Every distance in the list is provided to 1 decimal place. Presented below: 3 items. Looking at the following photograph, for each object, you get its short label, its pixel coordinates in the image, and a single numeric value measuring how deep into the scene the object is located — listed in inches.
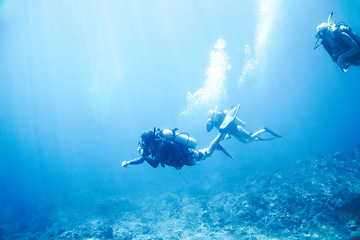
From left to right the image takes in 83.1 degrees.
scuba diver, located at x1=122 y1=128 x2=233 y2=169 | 217.9
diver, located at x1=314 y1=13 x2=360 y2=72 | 215.0
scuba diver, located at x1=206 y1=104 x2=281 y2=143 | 322.6
